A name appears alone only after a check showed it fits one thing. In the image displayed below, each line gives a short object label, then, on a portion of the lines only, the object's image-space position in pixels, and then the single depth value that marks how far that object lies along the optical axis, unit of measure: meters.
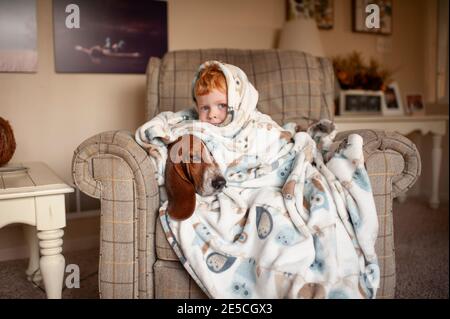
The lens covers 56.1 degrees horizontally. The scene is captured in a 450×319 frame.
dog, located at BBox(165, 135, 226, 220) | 0.81
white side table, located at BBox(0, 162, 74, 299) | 0.83
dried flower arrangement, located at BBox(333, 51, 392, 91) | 1.71
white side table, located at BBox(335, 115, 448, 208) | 1.58
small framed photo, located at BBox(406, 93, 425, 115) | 1.68
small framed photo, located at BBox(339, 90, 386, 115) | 1.80
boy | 0.86
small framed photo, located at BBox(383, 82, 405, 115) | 1.91
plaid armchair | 0.85
